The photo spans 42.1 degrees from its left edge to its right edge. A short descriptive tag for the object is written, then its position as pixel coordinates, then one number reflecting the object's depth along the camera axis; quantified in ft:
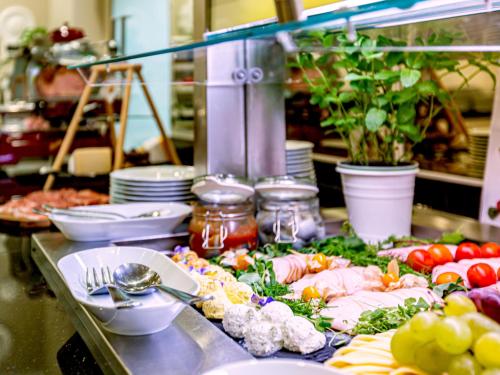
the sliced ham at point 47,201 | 6.07
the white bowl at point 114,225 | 4.59
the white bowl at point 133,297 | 2.70
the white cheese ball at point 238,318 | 2.85
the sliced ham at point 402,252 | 4.07
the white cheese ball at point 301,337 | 2.71
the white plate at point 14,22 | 18.85
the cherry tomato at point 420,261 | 3.85
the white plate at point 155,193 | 5.41
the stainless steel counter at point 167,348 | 2.51
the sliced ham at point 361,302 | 3.00
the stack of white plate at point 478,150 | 7.81
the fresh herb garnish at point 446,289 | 3.25
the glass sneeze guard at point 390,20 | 2.21
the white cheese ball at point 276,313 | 2.75
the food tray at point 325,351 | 2.71
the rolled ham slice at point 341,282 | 3.37
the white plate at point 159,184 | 5.41
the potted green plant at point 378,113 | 4.41
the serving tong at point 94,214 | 4.78
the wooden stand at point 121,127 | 7.07
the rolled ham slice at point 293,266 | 3.69
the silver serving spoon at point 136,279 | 3.09
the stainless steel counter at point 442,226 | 4.85
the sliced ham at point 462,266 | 3.60
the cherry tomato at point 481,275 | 3.36
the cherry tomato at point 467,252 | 3.92
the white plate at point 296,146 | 5.47
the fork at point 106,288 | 2.72
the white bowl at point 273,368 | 1.99
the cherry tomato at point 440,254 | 3.86
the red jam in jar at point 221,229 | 4.24
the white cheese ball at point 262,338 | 2.68
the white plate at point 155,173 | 5.74
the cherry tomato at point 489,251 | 3.96
